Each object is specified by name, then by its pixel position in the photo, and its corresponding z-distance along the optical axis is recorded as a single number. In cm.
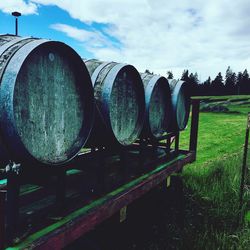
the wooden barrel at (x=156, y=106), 469
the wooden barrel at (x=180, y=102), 568
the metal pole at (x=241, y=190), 538
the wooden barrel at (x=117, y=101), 350
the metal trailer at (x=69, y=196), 240
